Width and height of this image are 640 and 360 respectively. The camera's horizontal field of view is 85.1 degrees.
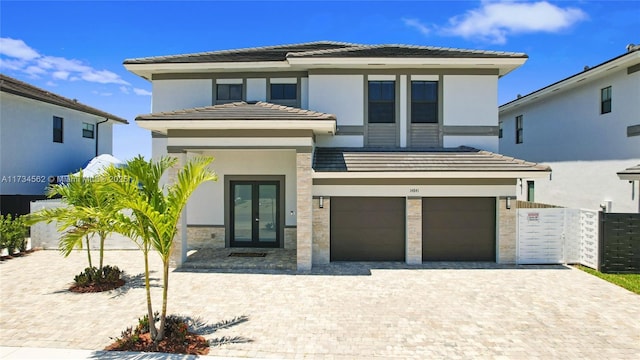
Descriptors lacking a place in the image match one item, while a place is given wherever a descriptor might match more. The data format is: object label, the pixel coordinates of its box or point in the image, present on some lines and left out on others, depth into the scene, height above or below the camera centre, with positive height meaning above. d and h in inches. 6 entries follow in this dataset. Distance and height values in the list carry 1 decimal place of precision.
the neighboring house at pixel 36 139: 704.4 +87.9
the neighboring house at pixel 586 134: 531.8 +83.6
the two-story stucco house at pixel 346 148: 446.9 +42.1
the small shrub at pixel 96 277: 373.7 -108.1
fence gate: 465.7 -76.5
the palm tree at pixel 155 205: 240.2 -19.7
